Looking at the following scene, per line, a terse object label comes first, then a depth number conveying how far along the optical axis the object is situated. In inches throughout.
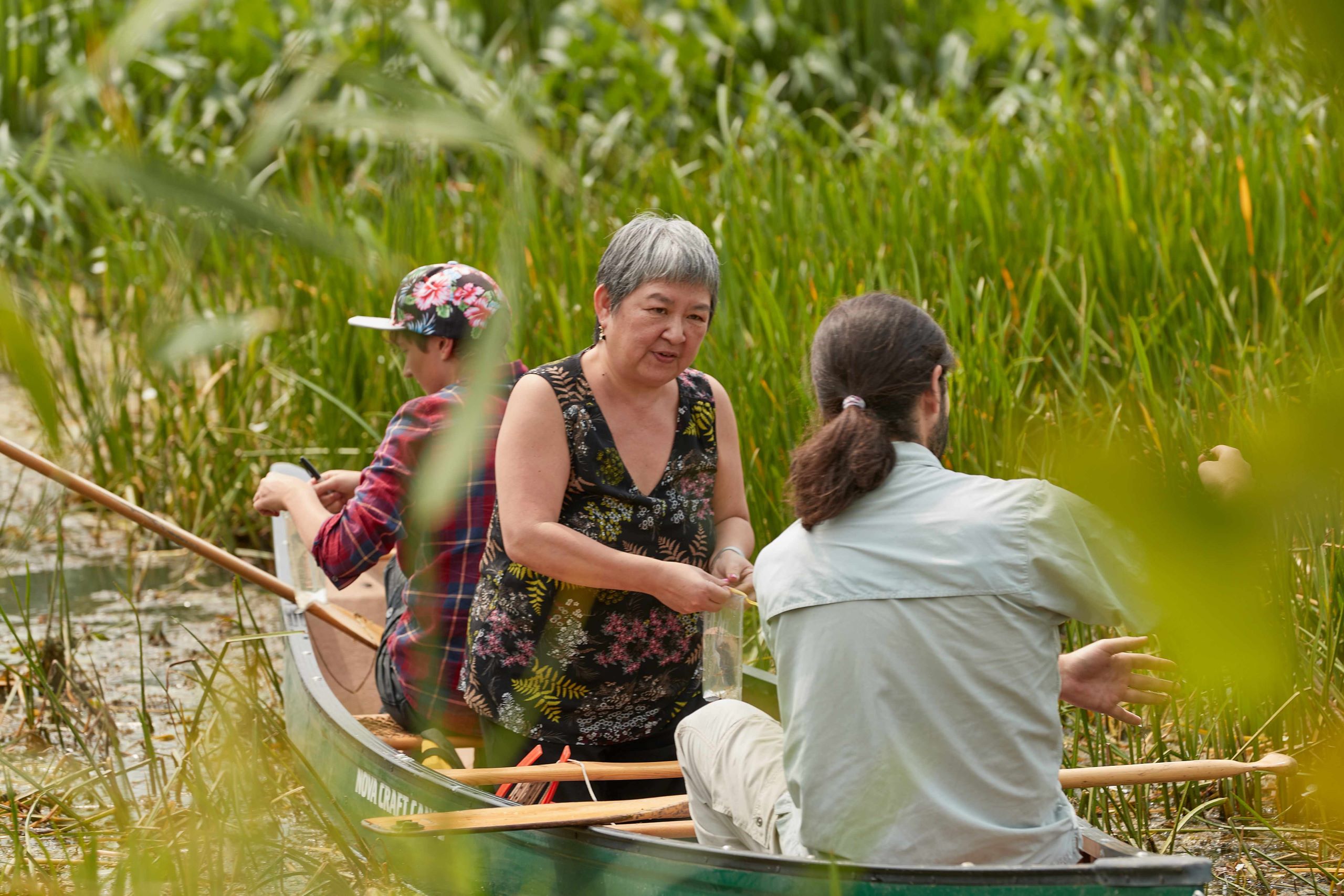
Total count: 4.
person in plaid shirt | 411.2
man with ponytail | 378.5
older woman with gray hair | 400.1
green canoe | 378.6
